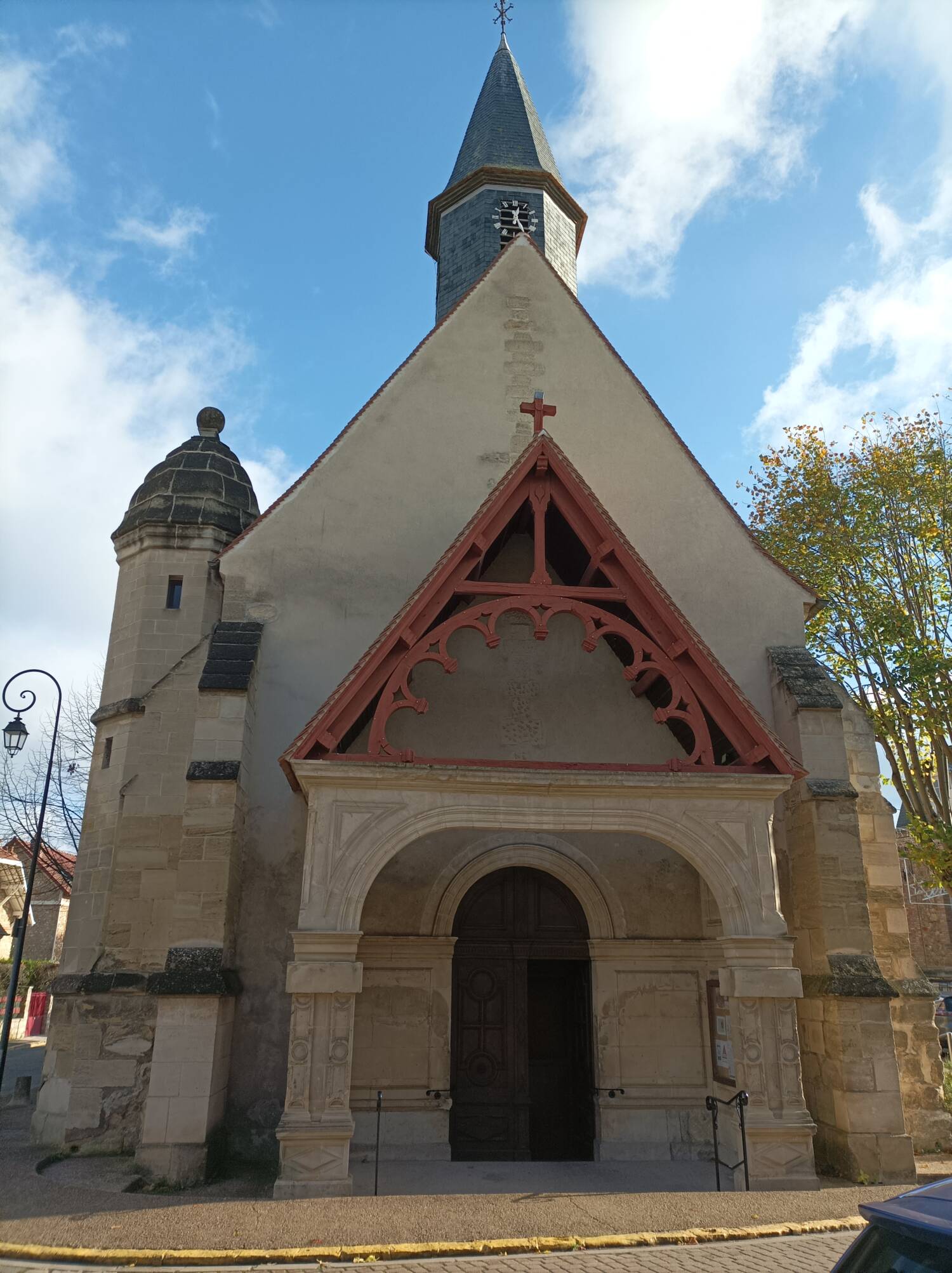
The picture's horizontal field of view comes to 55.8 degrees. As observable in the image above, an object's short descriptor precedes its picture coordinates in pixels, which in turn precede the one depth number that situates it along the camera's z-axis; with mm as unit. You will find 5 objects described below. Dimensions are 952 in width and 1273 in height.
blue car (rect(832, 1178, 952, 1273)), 2387
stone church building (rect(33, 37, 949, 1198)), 7938
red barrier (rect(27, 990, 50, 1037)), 29078
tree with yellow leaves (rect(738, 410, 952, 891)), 15664
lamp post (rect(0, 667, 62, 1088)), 13234
